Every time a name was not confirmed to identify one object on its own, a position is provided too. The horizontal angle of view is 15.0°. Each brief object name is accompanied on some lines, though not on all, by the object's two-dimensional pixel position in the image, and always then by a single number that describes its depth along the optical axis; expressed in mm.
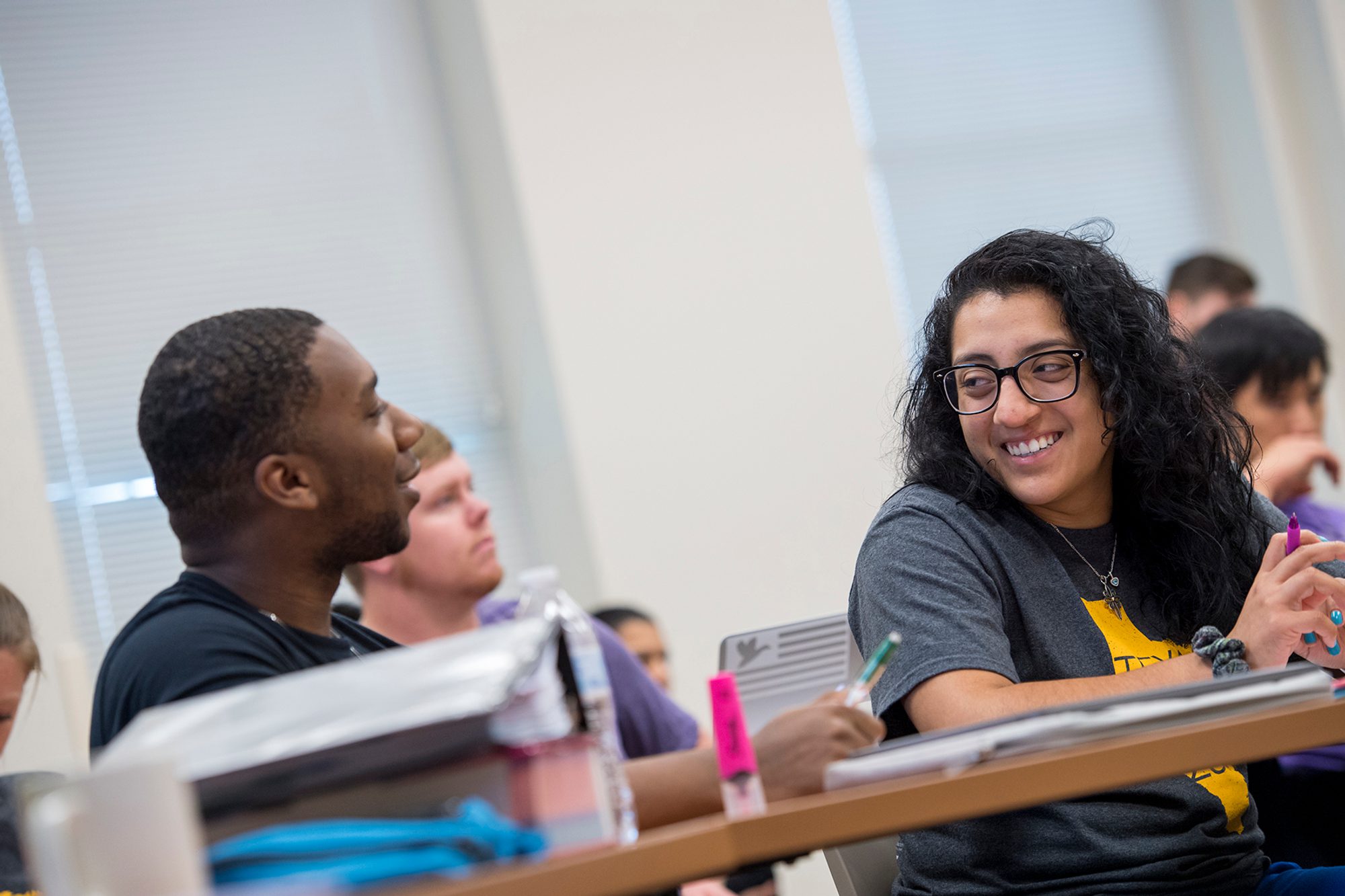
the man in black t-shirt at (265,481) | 4425
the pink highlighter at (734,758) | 4207
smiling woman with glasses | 4503
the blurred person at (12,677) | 4622
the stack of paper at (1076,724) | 4168
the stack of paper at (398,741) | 3861
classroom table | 3911
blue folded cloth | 3699
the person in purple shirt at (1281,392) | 5357
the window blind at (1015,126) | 7232
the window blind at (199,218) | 5837
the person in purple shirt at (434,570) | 5367
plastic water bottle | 4180
